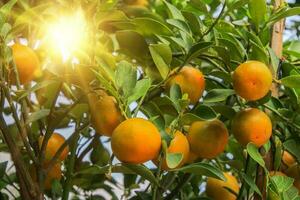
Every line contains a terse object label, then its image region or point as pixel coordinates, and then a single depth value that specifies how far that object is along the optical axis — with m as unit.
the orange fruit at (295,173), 1.31
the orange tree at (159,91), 1.16
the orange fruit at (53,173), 1.33
